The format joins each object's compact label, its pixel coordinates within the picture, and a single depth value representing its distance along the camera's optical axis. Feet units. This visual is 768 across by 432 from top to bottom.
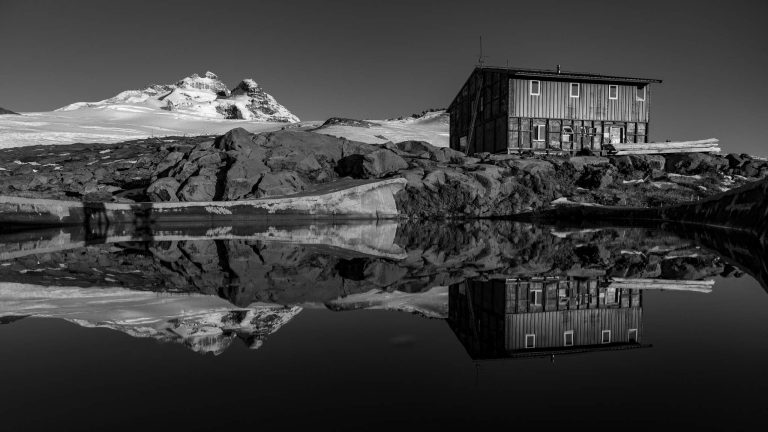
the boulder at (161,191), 92.73
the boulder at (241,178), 92.53
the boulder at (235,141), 110.11
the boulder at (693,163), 121.19
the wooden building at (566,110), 134.10
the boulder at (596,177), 106.63
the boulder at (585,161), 112.27
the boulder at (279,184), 93.13
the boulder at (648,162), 115.85
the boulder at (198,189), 92.94
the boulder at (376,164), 107.34
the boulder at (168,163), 103.60
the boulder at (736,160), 125.04
